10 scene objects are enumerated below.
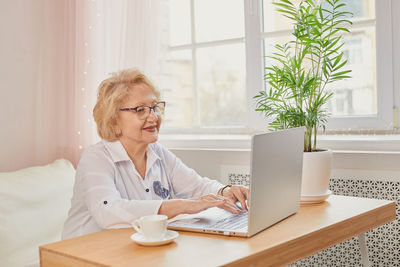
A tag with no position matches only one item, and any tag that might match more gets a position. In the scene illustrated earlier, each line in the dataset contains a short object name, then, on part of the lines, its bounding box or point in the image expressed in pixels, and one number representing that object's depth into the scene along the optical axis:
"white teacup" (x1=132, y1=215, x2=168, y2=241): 1.27
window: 2.29
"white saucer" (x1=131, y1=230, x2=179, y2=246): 1.27
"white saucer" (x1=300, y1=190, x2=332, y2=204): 1.77
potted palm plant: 1.80
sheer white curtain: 2.65
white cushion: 2.08
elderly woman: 1.57
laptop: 1.30
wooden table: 1.17
